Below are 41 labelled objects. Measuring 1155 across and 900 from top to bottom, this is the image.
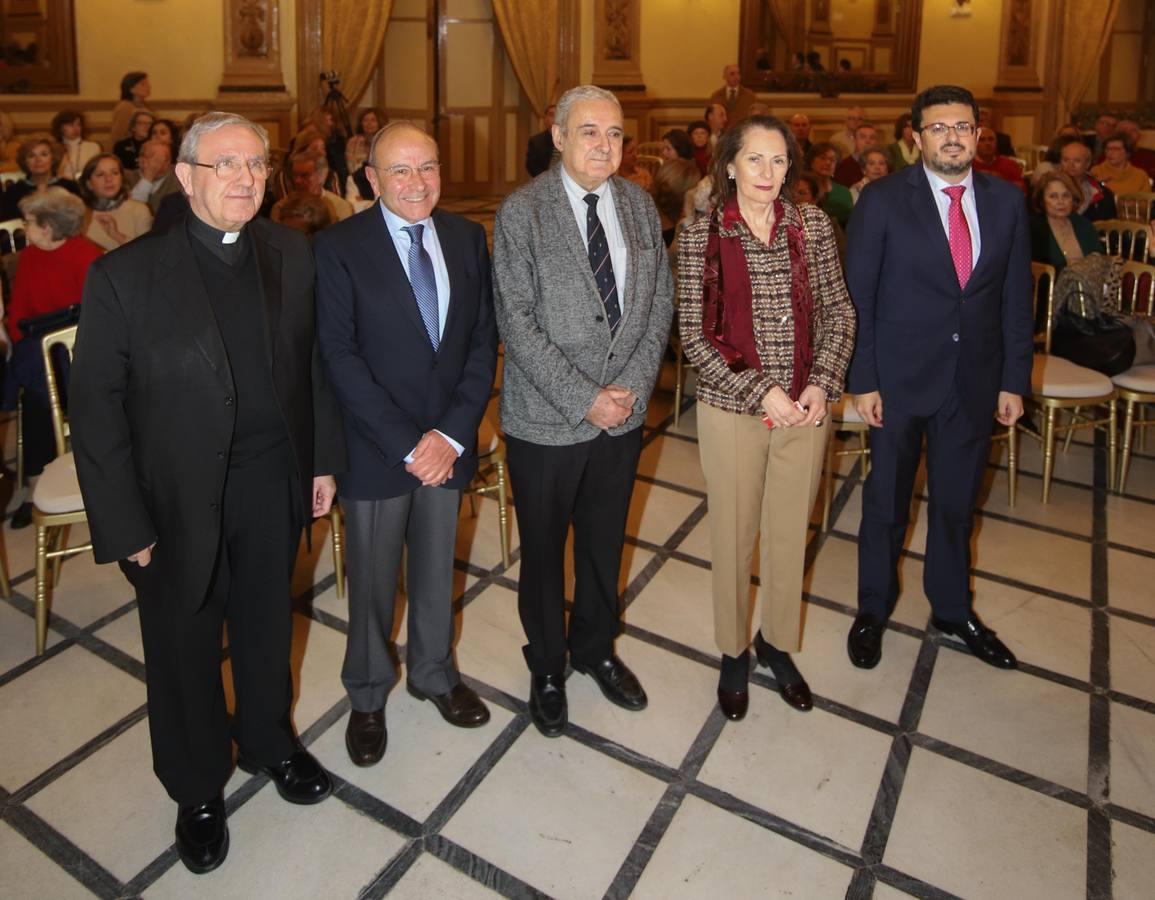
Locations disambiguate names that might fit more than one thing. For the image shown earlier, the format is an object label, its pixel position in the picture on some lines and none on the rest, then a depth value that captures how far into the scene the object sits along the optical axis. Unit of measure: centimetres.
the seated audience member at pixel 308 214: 354
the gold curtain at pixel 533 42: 1072
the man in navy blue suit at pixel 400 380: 230
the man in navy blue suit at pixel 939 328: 279
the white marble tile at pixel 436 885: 219
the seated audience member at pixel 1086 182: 604
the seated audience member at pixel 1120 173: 762
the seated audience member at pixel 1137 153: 847
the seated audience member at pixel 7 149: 710
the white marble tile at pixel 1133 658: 299
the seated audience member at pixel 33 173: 597
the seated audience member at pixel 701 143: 834
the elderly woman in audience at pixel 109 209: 527
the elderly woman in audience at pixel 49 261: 420
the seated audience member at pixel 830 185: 588
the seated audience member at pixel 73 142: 746
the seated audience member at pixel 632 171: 651
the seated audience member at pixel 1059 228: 489
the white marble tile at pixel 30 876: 219
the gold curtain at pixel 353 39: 978
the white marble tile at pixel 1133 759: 251
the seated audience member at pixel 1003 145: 916
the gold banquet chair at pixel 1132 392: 438
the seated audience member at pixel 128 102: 806
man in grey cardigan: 239
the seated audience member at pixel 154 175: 583
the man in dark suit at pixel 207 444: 195
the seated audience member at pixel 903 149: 813
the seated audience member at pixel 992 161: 726
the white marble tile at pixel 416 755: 250
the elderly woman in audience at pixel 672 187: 524
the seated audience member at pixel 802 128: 809
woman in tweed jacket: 245
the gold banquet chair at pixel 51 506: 305
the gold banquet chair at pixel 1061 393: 420
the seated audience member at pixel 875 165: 634
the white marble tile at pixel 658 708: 271
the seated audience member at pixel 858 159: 734
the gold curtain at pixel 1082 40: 1192
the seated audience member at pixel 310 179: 529
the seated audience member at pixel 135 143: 745
